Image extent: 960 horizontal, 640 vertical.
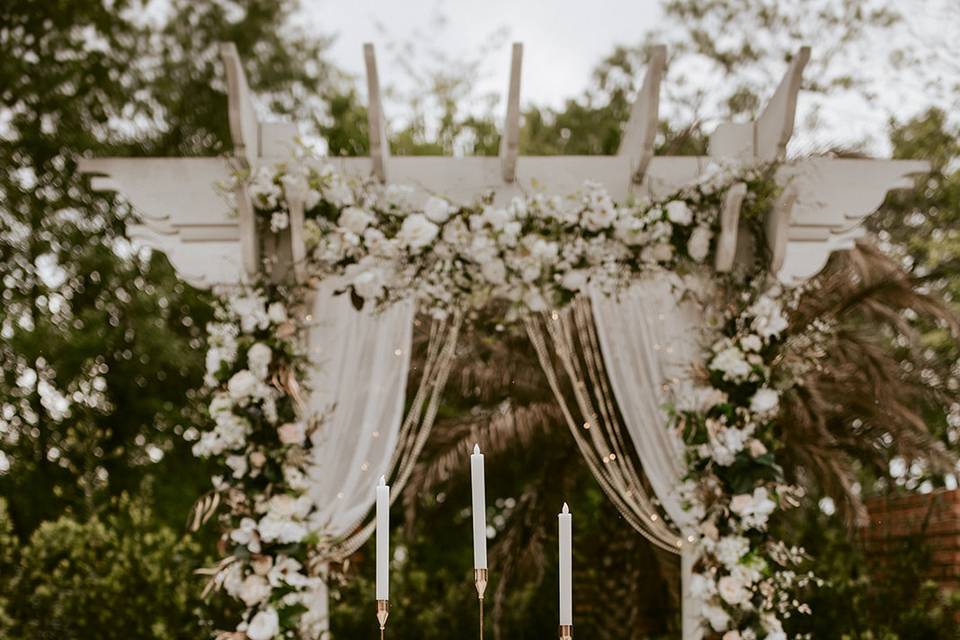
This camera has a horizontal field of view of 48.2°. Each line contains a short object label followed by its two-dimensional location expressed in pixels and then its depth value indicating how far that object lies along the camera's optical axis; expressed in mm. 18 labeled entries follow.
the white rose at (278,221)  4270
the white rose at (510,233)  4262
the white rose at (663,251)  4430
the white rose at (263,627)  3982
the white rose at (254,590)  4078
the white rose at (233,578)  4125
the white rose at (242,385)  4195
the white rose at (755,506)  4254
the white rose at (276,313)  4312
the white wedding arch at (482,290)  4227
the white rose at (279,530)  4105
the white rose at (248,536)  4145
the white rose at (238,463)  4215
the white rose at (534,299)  4422
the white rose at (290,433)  4199
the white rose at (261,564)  4113
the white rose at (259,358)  4215
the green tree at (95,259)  9469
